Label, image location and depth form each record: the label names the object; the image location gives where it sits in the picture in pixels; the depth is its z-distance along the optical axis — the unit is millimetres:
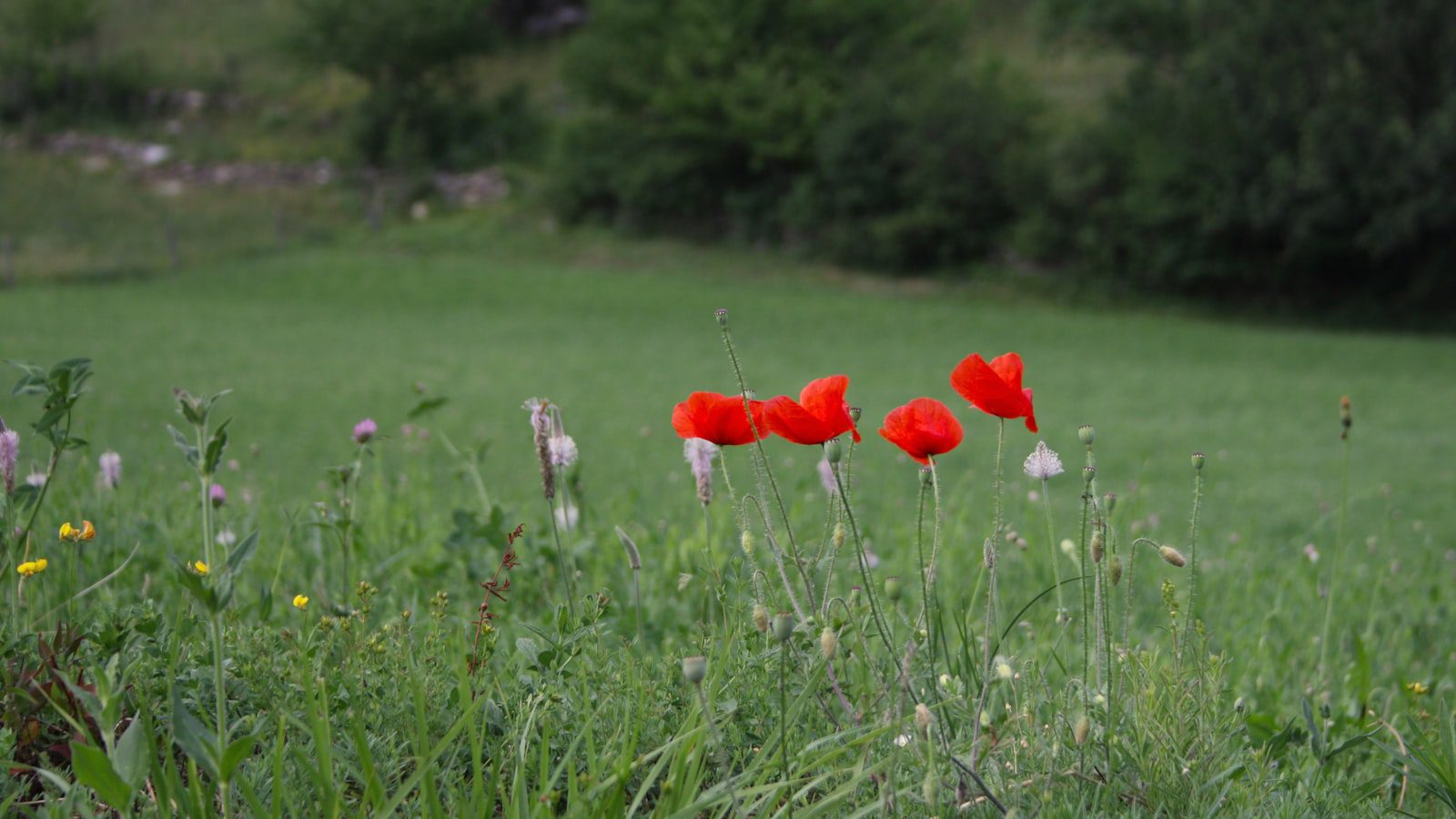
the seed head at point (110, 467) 2834
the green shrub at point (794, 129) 23328
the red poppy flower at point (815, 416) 2352
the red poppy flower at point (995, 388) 2364
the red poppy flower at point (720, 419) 2374
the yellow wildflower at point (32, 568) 2493
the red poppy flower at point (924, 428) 2372
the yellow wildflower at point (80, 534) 2526
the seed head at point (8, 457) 2465
